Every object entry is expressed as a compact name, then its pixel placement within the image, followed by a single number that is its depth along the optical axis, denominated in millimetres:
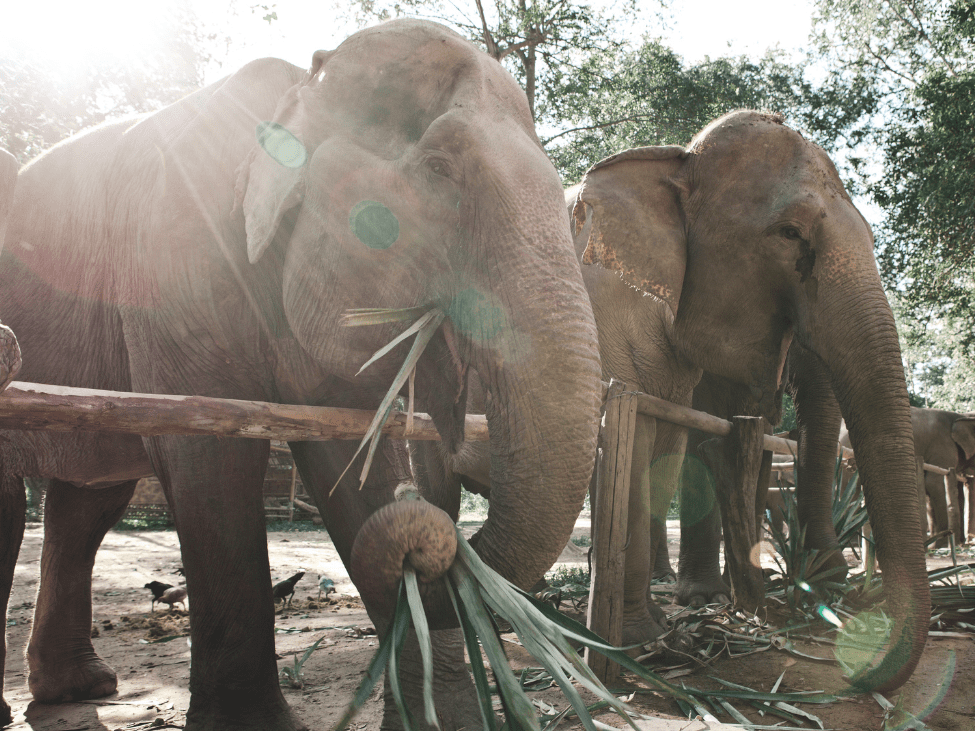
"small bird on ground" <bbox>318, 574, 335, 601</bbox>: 6104
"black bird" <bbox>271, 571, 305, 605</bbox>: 5422
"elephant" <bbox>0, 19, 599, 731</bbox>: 1802
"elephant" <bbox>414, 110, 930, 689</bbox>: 3537
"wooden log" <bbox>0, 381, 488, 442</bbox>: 1521
